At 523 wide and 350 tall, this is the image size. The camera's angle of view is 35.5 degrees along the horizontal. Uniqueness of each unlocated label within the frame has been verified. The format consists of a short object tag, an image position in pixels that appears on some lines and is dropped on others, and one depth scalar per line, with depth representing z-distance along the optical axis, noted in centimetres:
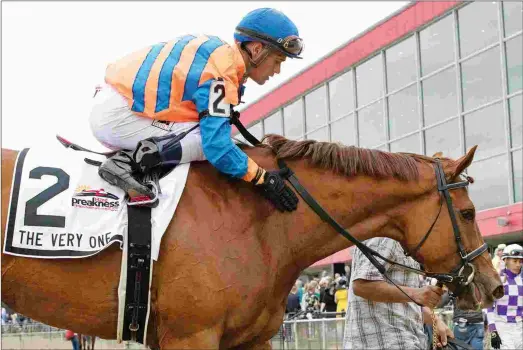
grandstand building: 2166
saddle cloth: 404
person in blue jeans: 1072
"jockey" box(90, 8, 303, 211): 427
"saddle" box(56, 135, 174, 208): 417
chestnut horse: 409
